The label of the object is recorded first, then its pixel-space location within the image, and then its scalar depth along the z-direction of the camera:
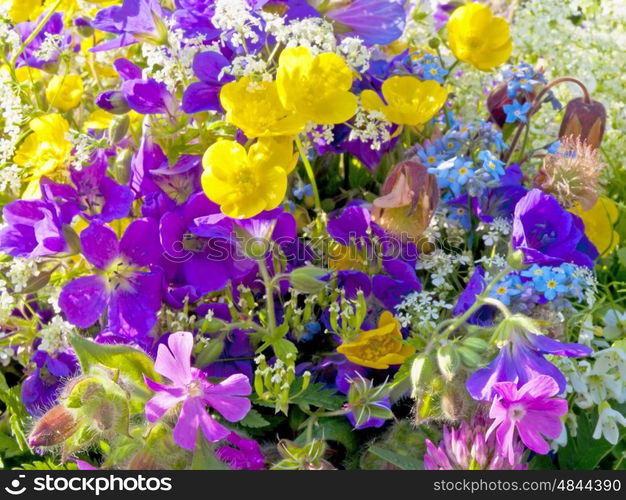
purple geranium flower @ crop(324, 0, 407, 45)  0.34
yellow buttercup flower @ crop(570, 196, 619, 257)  0.36
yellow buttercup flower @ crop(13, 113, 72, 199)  0.33
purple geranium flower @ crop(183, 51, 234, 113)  0.31
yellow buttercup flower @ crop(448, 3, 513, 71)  0.36
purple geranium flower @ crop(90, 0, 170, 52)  0.32
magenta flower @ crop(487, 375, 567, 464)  0.28
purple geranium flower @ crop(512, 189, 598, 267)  0.31
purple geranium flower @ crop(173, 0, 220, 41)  0.32
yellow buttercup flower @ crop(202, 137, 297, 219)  0.30
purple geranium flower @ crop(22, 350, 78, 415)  0.33
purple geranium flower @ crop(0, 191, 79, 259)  0.31
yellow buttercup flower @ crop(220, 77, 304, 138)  0.30
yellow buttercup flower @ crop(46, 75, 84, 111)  0.36
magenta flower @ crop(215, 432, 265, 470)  0.30
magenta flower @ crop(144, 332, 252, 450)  0.28
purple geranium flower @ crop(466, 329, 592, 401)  0.29
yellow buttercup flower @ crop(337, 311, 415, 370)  0.31
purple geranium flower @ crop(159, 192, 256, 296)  0.31
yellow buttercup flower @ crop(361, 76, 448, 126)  0.33
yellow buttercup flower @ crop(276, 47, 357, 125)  0.30
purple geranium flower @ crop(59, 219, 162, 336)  0.31
